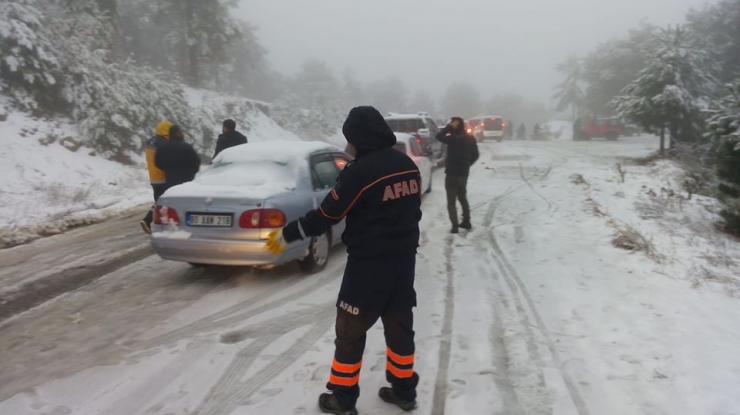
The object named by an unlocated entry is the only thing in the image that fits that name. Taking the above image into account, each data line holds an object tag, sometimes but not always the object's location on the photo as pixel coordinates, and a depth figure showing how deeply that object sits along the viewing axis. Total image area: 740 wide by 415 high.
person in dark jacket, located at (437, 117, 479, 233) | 7.93
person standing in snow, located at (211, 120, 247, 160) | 9.15
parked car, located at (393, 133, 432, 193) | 11.38
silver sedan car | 5.36
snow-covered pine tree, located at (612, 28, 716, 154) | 17.58
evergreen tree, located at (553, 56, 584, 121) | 75.40
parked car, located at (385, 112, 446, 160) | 16.55
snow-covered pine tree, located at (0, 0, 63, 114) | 14.41
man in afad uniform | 2.93
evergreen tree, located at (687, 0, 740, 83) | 28.69
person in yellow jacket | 7.37
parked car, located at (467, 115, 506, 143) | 33.35
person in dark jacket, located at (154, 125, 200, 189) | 7.23
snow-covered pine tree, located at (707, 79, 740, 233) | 8.32
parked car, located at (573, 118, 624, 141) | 36.28
